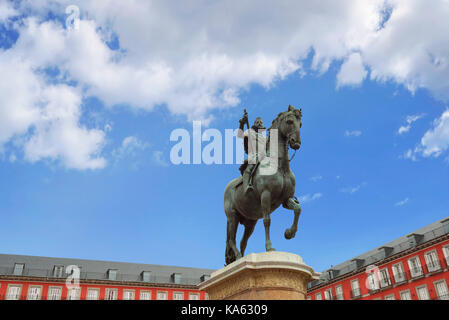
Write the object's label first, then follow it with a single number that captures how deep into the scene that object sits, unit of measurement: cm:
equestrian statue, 791
